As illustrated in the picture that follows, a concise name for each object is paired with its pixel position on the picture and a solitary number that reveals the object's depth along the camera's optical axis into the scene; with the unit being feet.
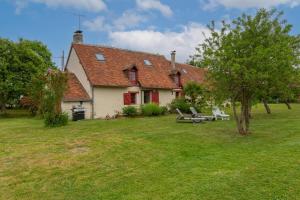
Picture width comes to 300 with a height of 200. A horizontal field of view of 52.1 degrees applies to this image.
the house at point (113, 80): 75.20
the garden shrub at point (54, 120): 54.79
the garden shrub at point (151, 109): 77.87
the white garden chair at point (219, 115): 64.08
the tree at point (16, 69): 92.27
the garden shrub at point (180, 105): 85.05
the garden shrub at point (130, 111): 77.00
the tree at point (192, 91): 87.04
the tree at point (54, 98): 54.49
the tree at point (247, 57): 36.50
